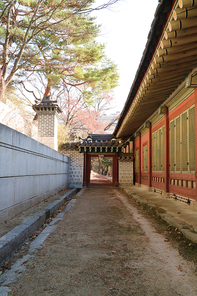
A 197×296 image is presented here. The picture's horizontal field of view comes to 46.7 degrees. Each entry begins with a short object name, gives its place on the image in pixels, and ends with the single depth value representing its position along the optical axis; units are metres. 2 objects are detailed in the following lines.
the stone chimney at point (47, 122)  14.32
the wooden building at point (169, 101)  3.68
